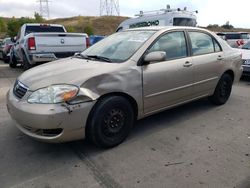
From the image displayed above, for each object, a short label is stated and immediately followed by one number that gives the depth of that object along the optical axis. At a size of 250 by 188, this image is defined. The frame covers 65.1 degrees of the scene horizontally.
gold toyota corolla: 2.28
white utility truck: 8.59
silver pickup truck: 6.02
